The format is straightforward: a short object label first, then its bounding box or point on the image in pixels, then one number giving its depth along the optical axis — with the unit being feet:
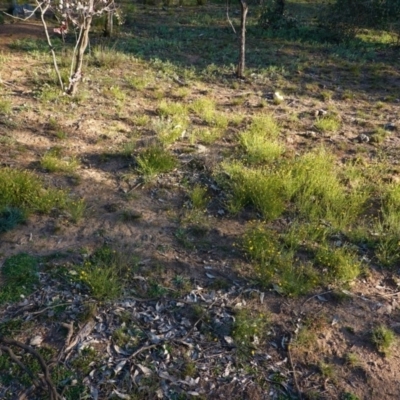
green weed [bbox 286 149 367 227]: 20.84
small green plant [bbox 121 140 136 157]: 24.50
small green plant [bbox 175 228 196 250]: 19.04
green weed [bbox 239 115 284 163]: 24.72
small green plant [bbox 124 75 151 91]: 33.55
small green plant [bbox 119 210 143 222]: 20.21
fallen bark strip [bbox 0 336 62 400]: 11.77
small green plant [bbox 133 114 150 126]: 28.30
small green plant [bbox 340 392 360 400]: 14.15
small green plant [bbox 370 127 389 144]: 27.91
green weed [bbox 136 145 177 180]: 23.06
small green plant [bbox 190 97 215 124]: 29.53
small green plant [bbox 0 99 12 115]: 27.70
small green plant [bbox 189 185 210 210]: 21.21
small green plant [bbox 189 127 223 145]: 26.84
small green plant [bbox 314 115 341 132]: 29.14
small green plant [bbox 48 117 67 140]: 25.99
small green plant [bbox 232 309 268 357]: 15.38
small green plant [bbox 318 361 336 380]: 14.70
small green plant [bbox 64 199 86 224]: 19.80
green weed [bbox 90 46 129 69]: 36.81
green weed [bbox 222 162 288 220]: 20.75
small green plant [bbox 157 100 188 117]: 29.73
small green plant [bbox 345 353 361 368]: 15.06
